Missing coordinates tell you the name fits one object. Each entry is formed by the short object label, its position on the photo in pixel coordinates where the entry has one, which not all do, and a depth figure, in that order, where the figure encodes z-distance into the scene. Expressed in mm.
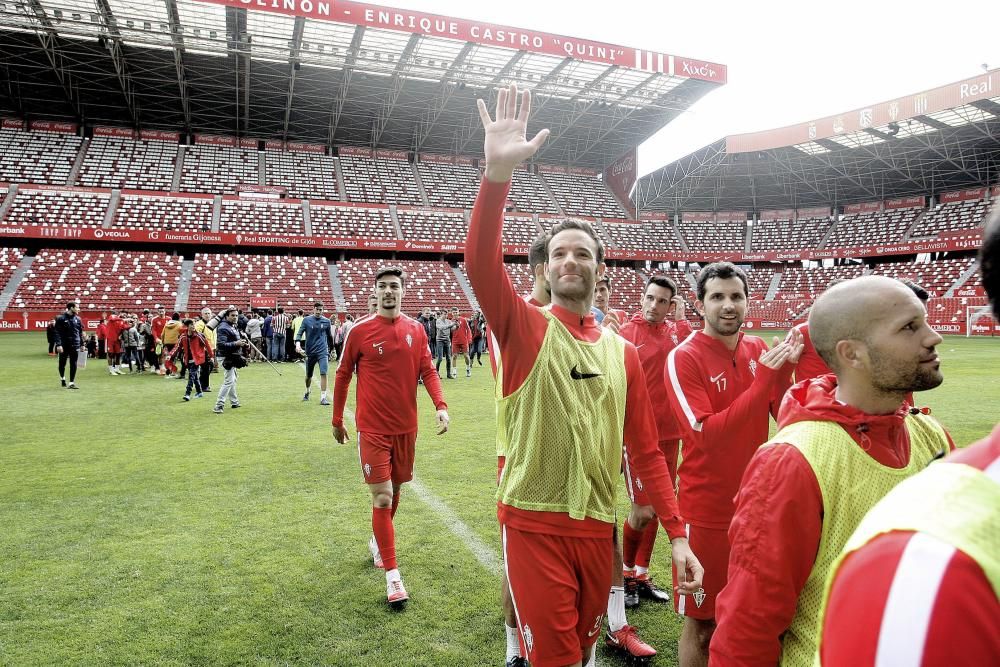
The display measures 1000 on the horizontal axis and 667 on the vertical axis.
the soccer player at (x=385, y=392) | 4352
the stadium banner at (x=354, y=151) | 47559
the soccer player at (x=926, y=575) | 614
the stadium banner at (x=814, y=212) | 51219
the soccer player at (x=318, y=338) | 11992
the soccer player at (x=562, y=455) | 2174
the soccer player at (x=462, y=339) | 17484
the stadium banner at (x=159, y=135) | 42844
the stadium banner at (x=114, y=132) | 41750
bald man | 1453
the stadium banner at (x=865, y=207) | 49094
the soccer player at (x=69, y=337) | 13147
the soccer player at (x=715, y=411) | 2684
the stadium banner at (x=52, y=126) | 40250
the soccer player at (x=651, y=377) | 3924
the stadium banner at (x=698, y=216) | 52938
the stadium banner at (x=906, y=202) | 47125
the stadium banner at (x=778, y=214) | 52125
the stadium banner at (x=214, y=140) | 44000
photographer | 10841
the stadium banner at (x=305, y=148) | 46091
